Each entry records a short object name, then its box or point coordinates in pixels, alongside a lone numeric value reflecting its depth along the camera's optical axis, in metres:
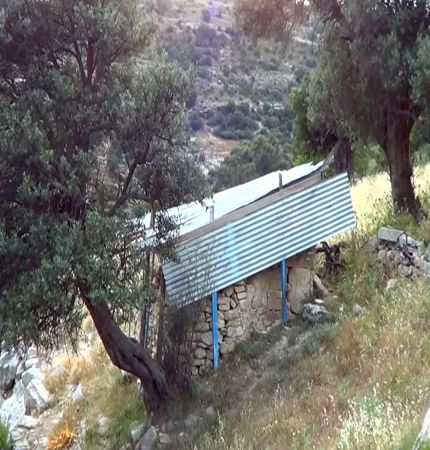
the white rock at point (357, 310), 10.24
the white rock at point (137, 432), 9.80
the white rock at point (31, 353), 13.77
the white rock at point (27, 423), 11.48
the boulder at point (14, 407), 11.82
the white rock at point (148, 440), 9.45
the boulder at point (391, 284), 10.58
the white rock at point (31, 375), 12.88
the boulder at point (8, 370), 14.08
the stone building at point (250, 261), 10.38
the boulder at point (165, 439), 9.34
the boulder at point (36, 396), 11.95
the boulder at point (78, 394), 11.51
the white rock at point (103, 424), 10.41
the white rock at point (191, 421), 9.35
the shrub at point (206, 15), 64.72
